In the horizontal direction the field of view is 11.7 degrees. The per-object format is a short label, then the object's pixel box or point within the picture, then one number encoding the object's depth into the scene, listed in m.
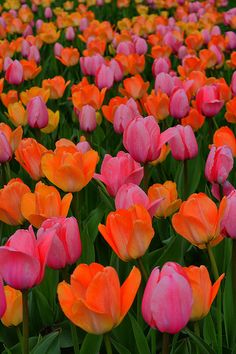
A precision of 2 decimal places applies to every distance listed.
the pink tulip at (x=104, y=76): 2.19
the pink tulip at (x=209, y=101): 1.78
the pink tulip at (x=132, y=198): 1.26
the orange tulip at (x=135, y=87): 2.09
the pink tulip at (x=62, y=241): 1.19
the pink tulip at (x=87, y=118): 1.80
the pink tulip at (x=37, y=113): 1.78
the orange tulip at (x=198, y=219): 1.24
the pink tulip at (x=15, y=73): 2.33
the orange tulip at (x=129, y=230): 1.20
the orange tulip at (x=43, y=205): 1.29
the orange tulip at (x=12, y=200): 1.37
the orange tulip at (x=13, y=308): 1.26
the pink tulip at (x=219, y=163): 1.40
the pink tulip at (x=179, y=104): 1.80
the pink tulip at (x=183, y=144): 1.54
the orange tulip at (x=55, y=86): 2.23
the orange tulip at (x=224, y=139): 1.54
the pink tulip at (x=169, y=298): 1.07
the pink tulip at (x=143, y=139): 1.43
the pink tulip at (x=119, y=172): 1.37
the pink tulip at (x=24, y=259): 1.13
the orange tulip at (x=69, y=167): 1.39
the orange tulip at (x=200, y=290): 1.13
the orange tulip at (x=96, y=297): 1.10
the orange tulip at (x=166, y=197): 1.46
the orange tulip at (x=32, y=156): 1.53
